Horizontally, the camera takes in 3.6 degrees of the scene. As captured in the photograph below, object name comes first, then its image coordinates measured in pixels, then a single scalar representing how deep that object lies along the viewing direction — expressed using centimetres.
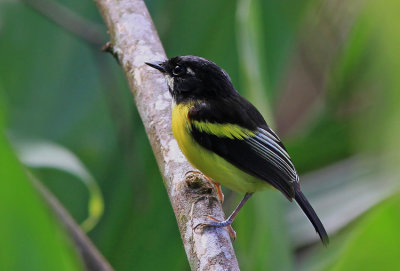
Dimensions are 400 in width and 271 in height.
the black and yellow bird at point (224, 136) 215
